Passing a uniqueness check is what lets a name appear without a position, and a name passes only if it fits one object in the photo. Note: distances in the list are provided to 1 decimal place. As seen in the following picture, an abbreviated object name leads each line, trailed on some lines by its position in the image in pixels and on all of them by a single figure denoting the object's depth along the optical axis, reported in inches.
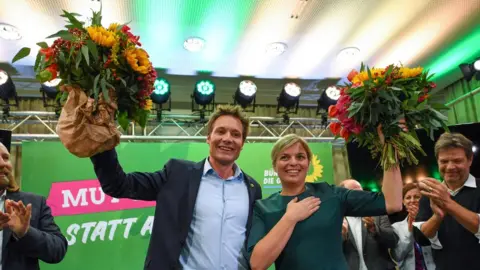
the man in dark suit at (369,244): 116.6
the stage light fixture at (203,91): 193.0
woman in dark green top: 61.0
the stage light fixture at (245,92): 195.9
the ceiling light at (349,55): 182.5
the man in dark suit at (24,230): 68.0
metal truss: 189.8
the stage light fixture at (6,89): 172.2
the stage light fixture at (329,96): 205.4
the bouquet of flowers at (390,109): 62.7
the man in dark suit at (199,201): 67.6
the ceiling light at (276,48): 175.0
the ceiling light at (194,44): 169.0
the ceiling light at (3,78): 171.9
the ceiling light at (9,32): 154.2
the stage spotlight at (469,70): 191.9
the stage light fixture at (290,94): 201.5
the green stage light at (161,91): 185.8
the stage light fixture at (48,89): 176.2
